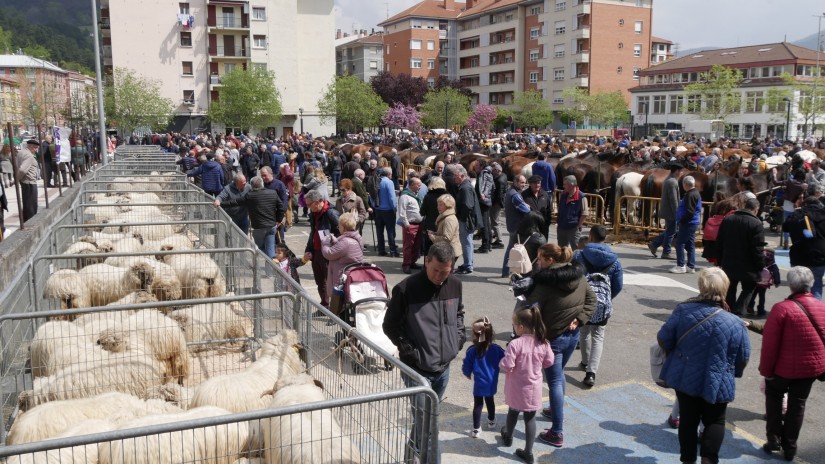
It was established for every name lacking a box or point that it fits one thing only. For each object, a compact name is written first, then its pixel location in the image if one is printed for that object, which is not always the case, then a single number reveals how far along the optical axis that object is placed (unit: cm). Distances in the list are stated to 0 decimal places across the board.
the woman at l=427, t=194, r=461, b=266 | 1020
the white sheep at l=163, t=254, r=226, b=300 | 694
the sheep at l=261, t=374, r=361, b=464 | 341
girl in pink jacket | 541
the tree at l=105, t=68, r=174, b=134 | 4722
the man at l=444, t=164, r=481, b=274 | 1166
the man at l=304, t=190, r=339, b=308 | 966
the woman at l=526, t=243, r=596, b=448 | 577
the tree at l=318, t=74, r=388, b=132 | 6300
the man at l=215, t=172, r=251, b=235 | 1183
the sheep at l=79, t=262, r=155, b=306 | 669
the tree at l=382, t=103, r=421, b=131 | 7138
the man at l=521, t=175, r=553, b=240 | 1125
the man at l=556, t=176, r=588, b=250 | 1091
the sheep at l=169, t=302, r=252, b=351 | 585
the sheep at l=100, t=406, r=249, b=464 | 326
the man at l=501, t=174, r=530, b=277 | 1115
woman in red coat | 537
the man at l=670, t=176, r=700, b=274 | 1194
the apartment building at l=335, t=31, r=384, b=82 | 10344
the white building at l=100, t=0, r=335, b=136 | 6372
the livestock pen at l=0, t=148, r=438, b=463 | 334
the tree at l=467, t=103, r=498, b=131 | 6819
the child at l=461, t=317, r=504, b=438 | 575
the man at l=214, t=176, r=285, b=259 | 1111
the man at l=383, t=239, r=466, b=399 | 514
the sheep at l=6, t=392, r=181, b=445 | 401
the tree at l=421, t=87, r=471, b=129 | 6838
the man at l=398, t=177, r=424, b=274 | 1200
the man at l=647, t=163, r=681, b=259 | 1324
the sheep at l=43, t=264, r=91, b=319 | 649
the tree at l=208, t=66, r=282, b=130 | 5744
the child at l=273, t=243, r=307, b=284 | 925
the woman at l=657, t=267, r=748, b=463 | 495
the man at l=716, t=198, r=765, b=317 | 859
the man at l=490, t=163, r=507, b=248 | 1455
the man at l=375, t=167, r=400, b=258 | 1319
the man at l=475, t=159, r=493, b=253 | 1414
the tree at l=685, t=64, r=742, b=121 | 5450
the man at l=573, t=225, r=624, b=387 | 694
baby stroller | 716
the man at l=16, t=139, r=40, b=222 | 1405
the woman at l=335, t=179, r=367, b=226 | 1083
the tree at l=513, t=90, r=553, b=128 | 7538
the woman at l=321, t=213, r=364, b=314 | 805
